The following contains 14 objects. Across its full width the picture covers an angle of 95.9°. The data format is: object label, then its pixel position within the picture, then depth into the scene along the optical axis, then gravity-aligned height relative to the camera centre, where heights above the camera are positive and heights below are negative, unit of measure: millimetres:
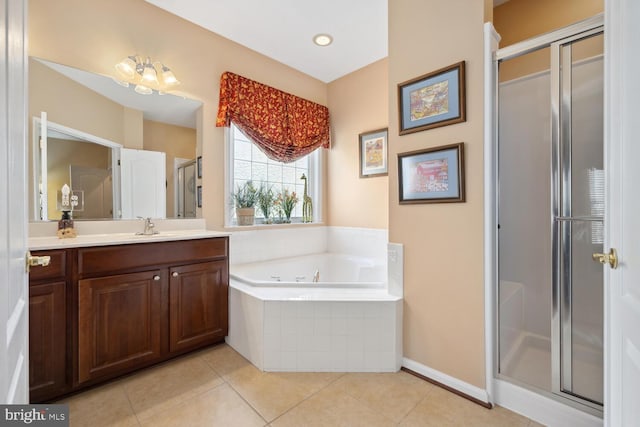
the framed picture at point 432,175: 1708 +247
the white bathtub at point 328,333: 1908 -793
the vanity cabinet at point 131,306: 1577 -579
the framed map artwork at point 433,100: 1697 +717
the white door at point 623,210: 780 +10
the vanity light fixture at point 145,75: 2191 +1092
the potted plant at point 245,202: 2863 +122
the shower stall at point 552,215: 1384 -7
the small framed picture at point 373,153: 3041 +659
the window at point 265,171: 2891 +484
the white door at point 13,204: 598 +24
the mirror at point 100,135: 1880 +592
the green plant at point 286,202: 3275 +129
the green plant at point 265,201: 3107 +140
